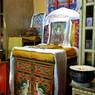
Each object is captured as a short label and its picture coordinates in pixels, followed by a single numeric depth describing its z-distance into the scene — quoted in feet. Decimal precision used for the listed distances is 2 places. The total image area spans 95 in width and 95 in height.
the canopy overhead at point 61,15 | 5.91
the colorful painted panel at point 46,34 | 6.49
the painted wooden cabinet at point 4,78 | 6.83
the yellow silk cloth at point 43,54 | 5.02
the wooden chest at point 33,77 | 5.08
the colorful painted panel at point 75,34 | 5.71
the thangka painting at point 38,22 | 6.82
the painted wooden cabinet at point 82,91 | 3.93
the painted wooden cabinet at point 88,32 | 4.31
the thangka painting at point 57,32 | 6.05
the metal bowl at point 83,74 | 4.01
